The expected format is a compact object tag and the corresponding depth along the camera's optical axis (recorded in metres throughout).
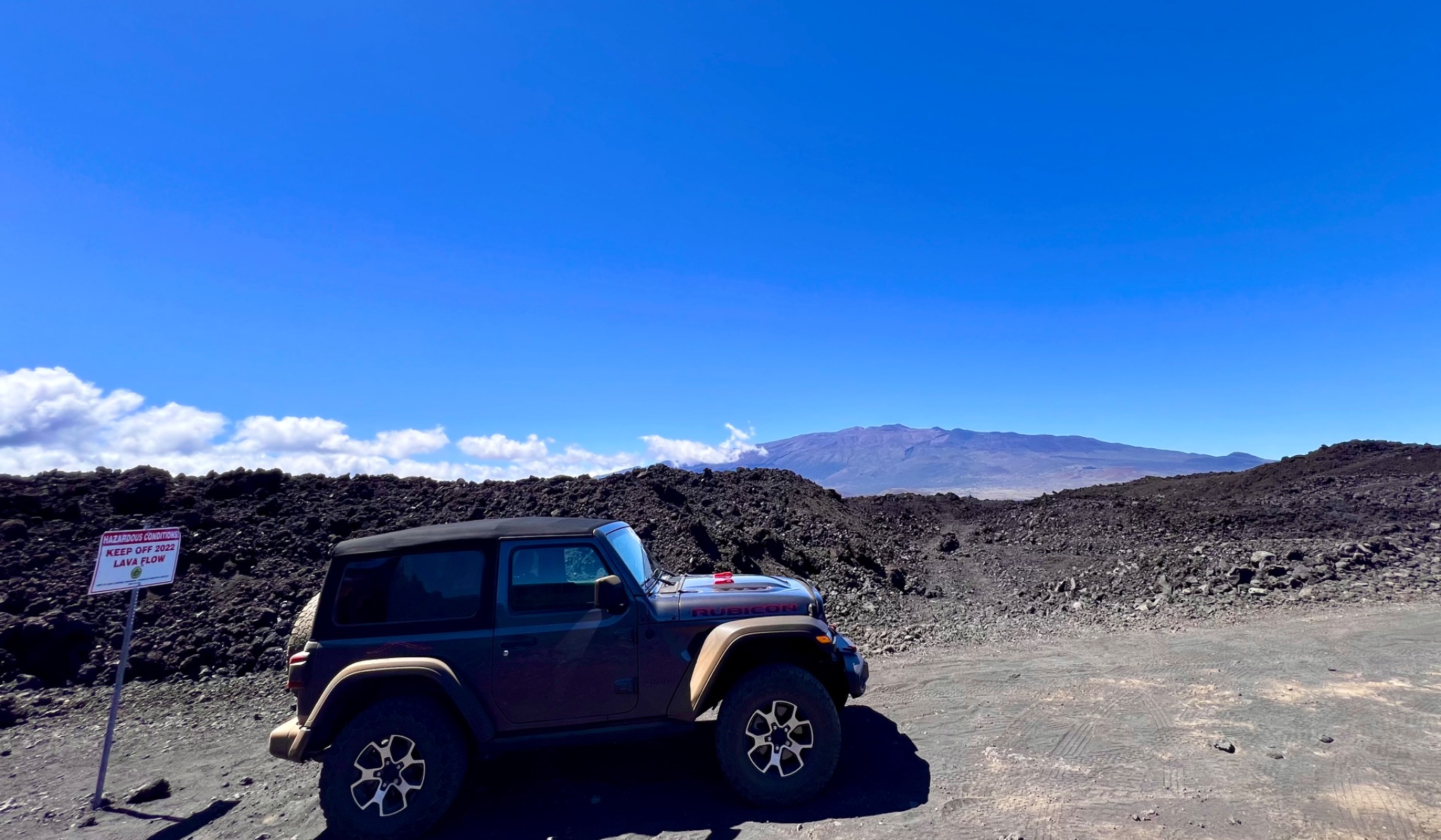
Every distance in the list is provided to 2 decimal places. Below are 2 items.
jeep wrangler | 4.40
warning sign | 5.59
